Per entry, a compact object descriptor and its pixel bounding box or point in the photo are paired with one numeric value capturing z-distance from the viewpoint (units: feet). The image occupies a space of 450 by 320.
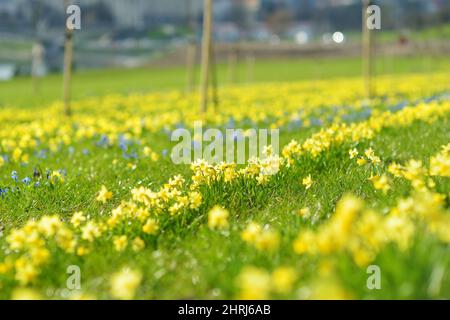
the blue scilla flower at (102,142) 34.71
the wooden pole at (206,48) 50.49
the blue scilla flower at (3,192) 21.41
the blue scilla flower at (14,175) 22.24
